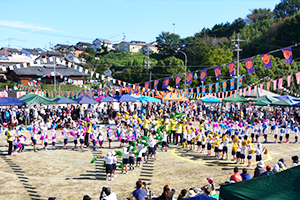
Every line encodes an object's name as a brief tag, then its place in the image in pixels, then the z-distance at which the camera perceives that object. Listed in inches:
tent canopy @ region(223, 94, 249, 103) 1094.4
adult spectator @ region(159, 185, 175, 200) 279.7
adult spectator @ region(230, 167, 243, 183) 336.5
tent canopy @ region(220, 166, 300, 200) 215.6
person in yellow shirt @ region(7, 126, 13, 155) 588.5
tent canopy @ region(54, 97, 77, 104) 1011.1
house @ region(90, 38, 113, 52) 4323.3
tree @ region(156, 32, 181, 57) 2763.3
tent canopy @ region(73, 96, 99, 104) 1029.5
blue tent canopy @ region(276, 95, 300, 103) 1030.4
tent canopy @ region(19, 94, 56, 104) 955.8
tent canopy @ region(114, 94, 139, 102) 1070.0
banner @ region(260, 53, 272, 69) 706.2
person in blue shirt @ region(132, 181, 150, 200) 283.0
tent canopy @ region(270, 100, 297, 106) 974.0
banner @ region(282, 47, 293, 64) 684.0
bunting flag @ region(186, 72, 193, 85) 911.8
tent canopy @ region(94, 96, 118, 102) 1052.2
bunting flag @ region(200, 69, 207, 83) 864.0
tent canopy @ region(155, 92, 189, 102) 1141.7
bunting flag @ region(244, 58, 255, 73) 758.4
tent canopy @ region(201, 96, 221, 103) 1125.6
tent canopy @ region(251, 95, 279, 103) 1090.2
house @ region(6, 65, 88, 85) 1759.4
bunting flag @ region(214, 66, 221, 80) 816.1
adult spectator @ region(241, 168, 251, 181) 349.4
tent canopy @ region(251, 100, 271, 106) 1055.0
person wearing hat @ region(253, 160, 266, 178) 378.3
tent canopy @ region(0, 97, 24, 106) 909.8
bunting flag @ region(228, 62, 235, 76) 784.9
